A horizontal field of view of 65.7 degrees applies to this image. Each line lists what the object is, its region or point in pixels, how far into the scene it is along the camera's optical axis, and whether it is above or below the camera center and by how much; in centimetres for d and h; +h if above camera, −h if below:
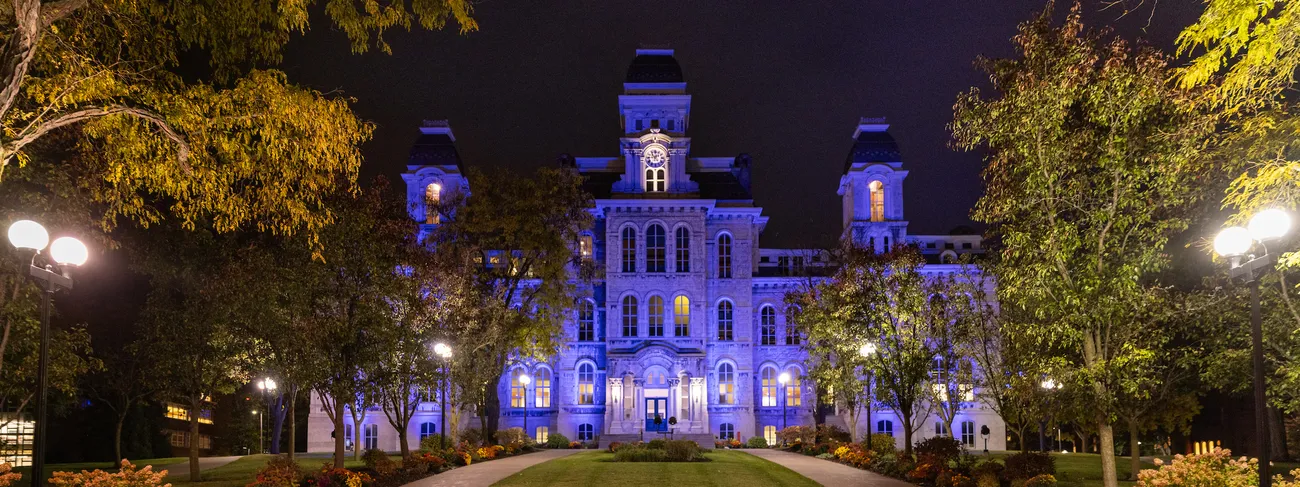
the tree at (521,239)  3944 +480
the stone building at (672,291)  5206 +355
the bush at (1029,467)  2258 -255
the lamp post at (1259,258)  1208 +122
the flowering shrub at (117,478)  1537 -178
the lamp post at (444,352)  2872 +23
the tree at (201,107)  1177 +303
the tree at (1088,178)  1650 +294
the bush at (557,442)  4691 -387
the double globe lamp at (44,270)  1138 +112
